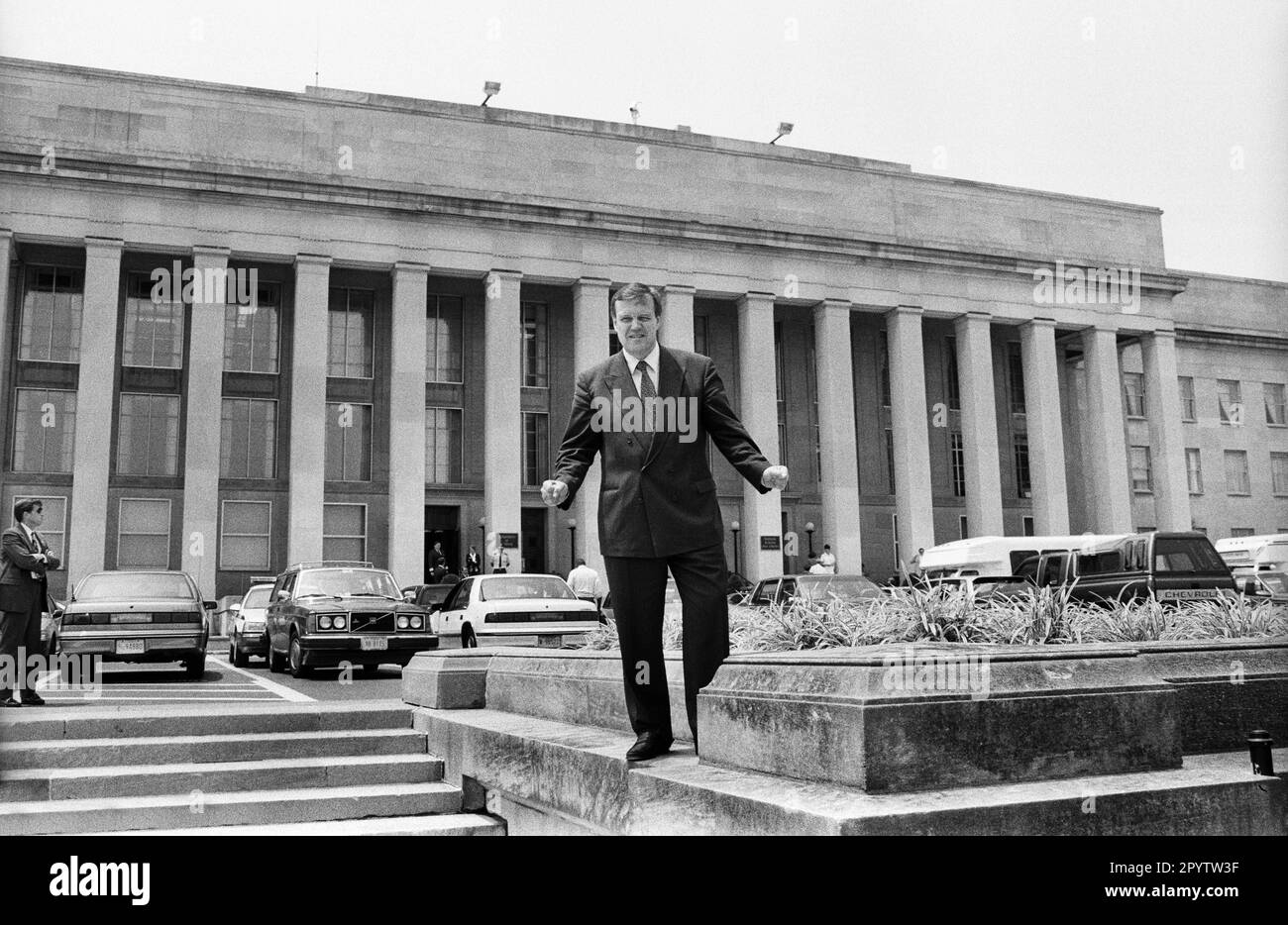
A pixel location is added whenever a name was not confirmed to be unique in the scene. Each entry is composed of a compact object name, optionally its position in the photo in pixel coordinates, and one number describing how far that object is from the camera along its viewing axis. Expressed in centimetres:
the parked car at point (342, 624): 1573
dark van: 1559
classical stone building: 3481
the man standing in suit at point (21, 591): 899
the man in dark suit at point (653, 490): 479
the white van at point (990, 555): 2923
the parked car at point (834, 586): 1848
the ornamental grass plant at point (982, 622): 566
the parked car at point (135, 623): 1494
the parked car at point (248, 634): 1936
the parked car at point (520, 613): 1773
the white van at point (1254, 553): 2737
